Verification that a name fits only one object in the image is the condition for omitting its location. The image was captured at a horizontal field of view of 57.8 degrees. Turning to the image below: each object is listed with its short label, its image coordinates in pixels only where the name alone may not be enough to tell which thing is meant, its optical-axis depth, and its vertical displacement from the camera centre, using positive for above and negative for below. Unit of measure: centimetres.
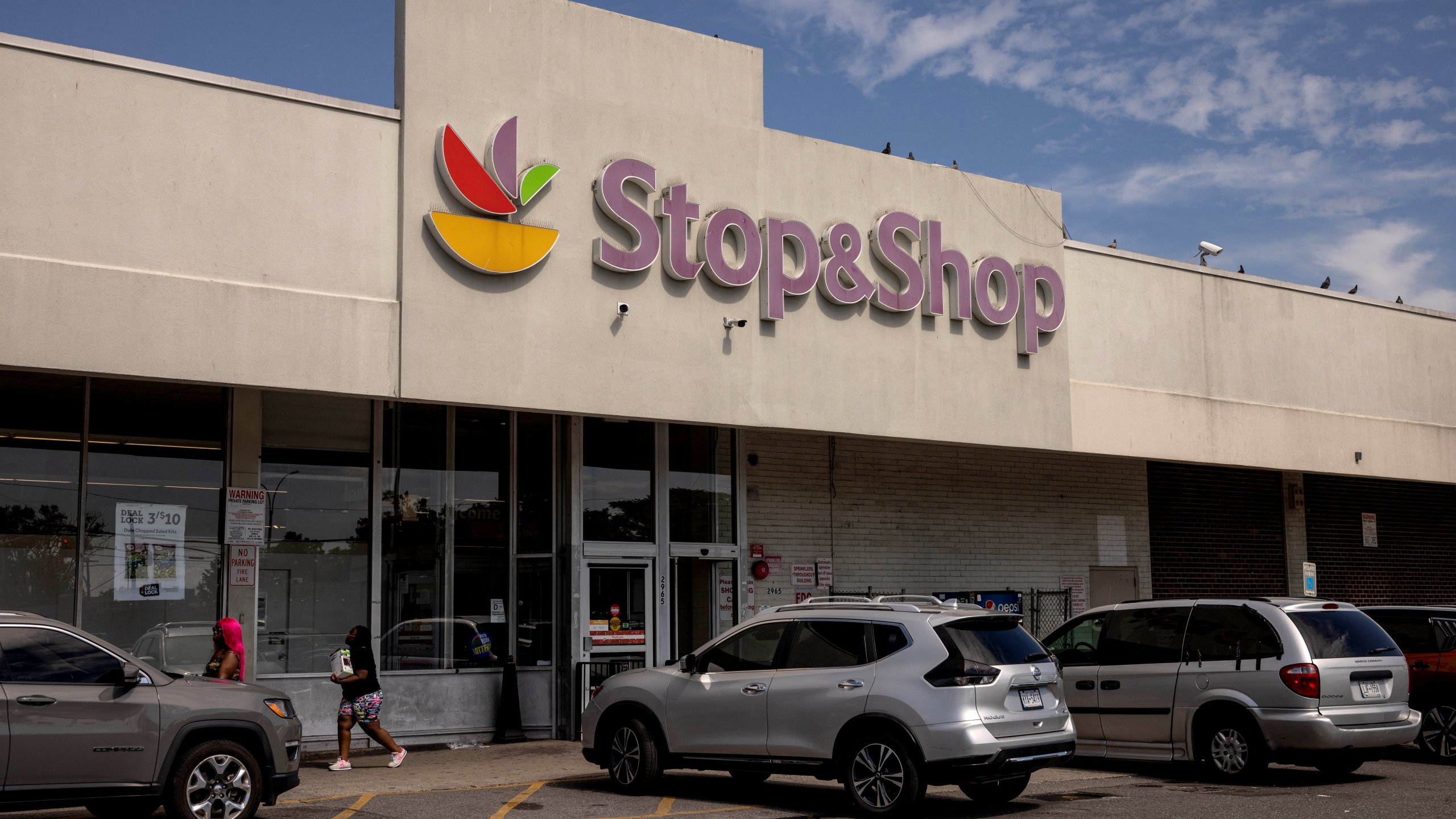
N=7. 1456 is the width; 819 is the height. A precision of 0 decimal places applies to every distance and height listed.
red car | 1438 -133
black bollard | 1655 -203
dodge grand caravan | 1221 -134
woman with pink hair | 1272 -96
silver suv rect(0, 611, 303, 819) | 929 -133
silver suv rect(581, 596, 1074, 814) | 1032 -129
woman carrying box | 1398 -154
